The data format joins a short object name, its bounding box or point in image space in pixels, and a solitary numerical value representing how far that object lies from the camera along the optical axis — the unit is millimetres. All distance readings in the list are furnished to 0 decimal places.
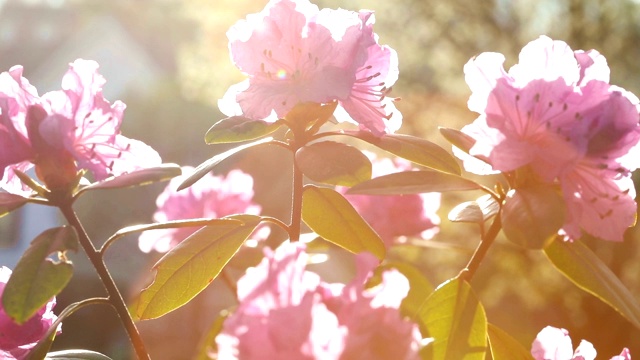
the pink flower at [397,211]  1017
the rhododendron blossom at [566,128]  789
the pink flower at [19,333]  809
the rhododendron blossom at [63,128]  789
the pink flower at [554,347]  832
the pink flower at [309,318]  724
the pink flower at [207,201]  1017
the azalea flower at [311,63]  822
